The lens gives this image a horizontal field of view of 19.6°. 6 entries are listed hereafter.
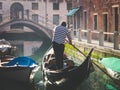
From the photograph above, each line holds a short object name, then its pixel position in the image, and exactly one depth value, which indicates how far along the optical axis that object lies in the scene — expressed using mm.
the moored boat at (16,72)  12797
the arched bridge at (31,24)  37469
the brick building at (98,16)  20203
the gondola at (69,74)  10656
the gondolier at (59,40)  11805
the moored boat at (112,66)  12363
